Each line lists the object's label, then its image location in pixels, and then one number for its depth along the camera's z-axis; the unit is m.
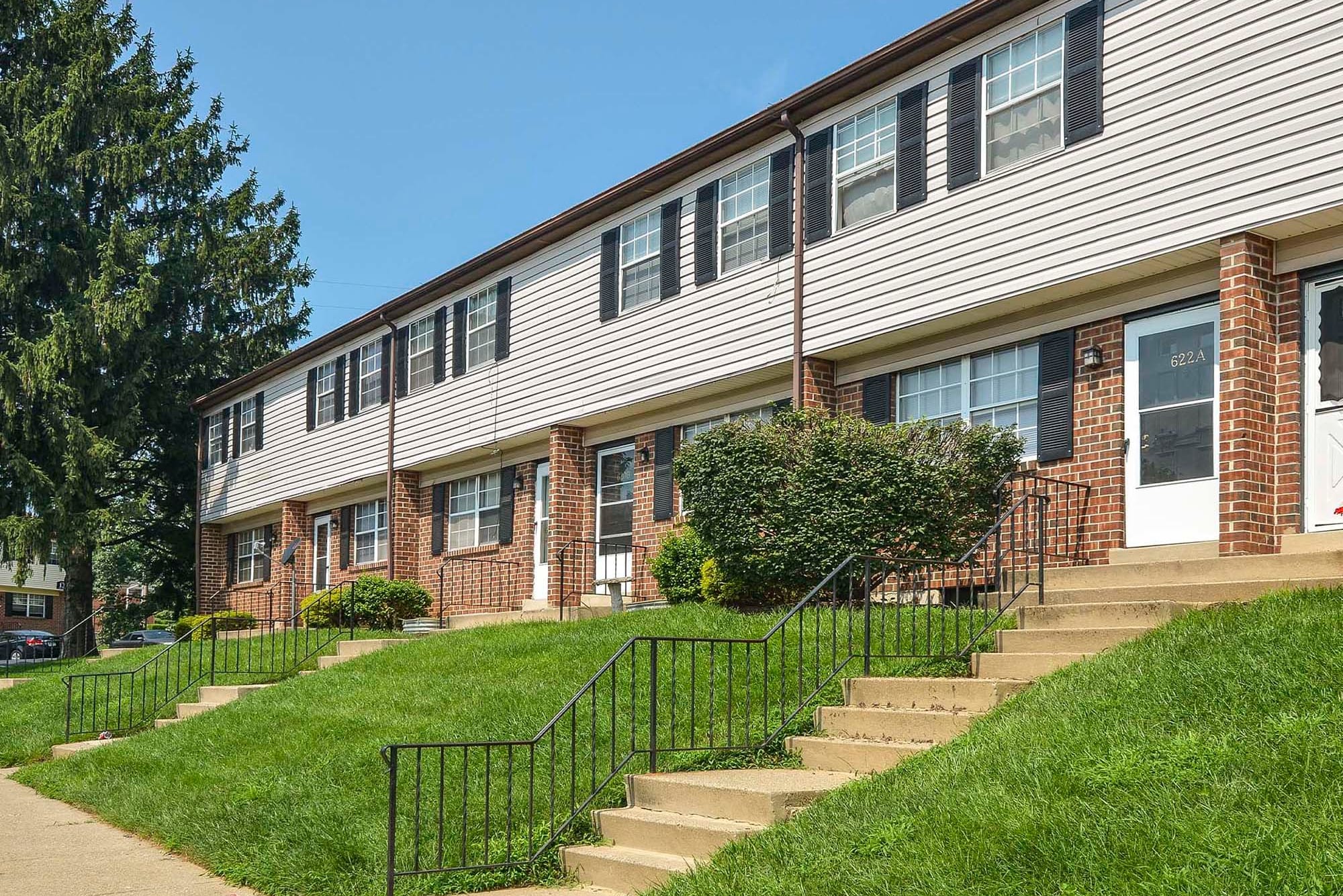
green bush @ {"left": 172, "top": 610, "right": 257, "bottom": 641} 25.03
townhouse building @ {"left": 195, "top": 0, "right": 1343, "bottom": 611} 11.59
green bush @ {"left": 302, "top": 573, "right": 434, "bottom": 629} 22.14
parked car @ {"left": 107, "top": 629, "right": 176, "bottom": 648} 31.58
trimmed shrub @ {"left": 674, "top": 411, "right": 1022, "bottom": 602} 12.99
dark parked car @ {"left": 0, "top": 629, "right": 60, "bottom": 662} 40.61
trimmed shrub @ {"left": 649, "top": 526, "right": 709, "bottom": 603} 16.52
